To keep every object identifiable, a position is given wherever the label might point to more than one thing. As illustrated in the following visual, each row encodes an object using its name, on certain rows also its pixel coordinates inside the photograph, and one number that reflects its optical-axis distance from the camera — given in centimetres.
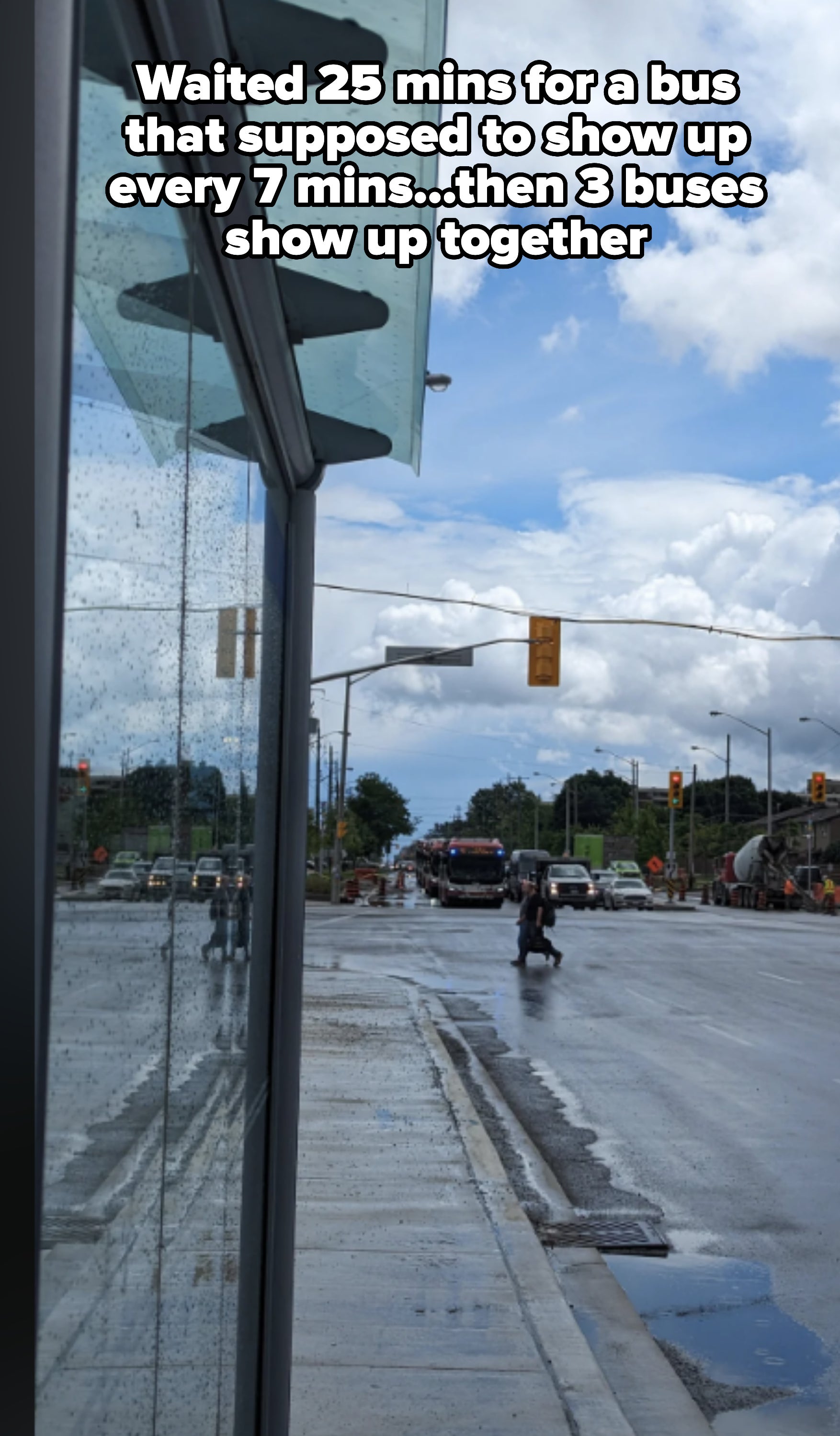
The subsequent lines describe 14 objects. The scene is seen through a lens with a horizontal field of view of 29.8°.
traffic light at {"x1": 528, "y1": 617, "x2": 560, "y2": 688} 3002
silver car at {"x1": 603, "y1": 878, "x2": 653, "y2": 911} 6106
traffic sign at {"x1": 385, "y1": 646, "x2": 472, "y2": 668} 3322
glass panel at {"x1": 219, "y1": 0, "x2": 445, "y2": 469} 255
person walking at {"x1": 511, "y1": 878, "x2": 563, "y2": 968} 2788
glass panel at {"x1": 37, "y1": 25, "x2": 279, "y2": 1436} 140
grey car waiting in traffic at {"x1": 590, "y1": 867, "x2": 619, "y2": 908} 6322
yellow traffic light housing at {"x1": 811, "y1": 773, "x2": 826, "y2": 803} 5800
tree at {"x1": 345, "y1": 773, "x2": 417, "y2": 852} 11156
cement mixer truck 6119
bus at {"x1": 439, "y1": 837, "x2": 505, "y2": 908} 5778
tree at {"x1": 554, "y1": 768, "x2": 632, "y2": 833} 17712
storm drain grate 837
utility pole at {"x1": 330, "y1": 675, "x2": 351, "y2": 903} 5566
